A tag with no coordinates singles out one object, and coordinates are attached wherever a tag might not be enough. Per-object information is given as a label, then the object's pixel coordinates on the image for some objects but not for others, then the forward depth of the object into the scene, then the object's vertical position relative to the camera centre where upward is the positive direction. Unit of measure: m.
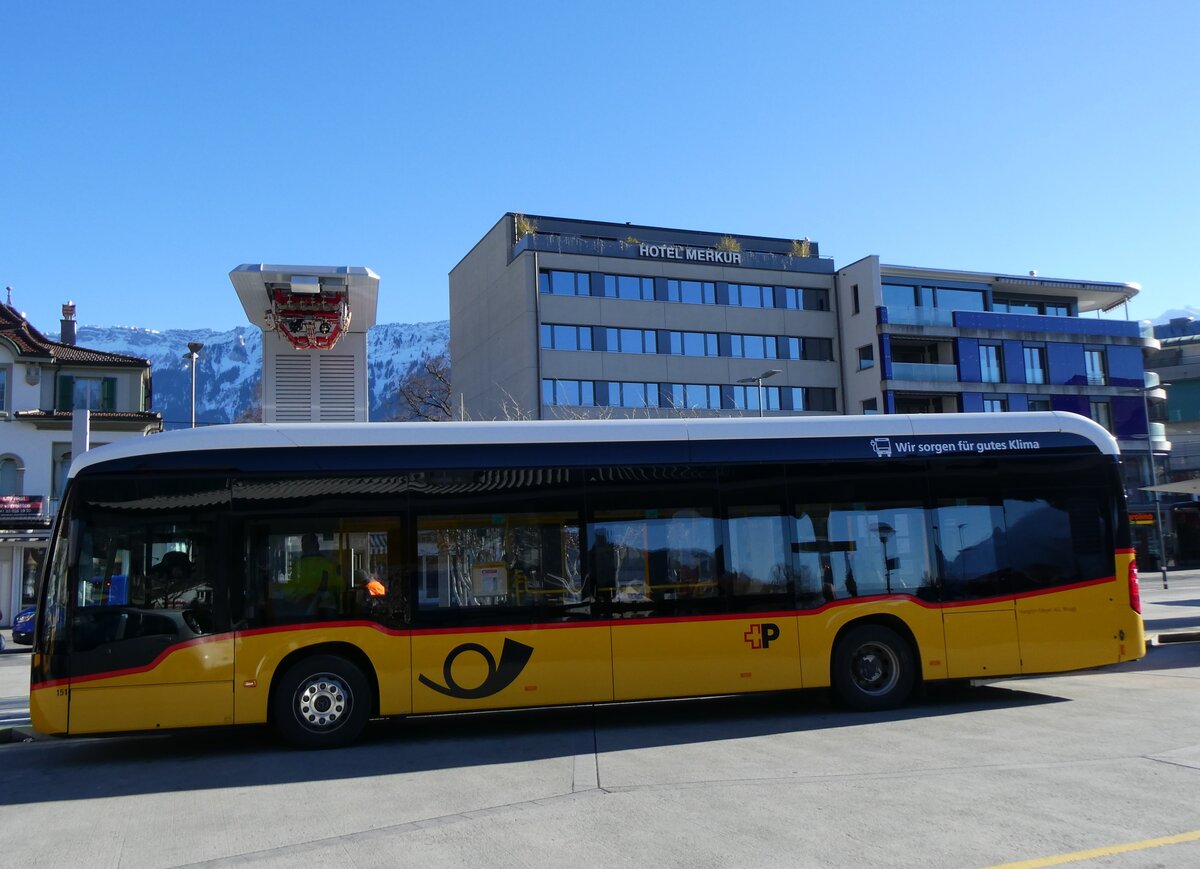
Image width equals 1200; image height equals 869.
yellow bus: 9.41 +0.01
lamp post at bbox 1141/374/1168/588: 57.62 +5.75
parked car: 27.17 -1.12
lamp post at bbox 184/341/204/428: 28.08 +6.77
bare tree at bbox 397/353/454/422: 58.08 +10.91
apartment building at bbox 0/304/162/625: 38.84 +6.90
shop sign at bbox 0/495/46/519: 38.56 +3.28
